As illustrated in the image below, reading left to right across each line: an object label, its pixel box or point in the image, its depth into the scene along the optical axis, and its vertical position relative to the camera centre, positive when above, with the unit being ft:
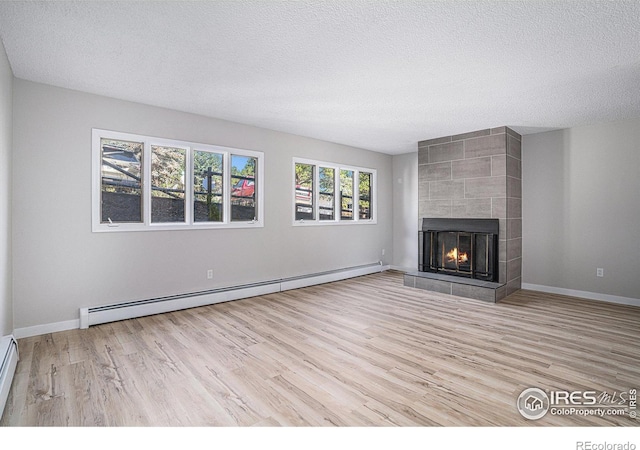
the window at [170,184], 12.23 +1.66
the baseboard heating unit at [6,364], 6.64 -3.31
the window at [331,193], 18.51 +1.86
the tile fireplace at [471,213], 15.94 +0.55
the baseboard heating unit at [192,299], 11.64 -3.28
